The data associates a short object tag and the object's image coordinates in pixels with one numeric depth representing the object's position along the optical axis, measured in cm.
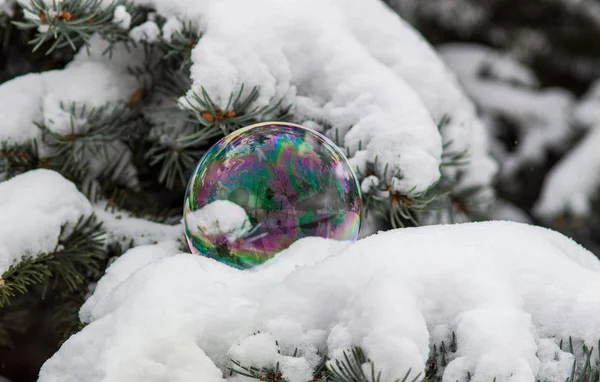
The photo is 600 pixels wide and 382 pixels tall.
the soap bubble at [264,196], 88
